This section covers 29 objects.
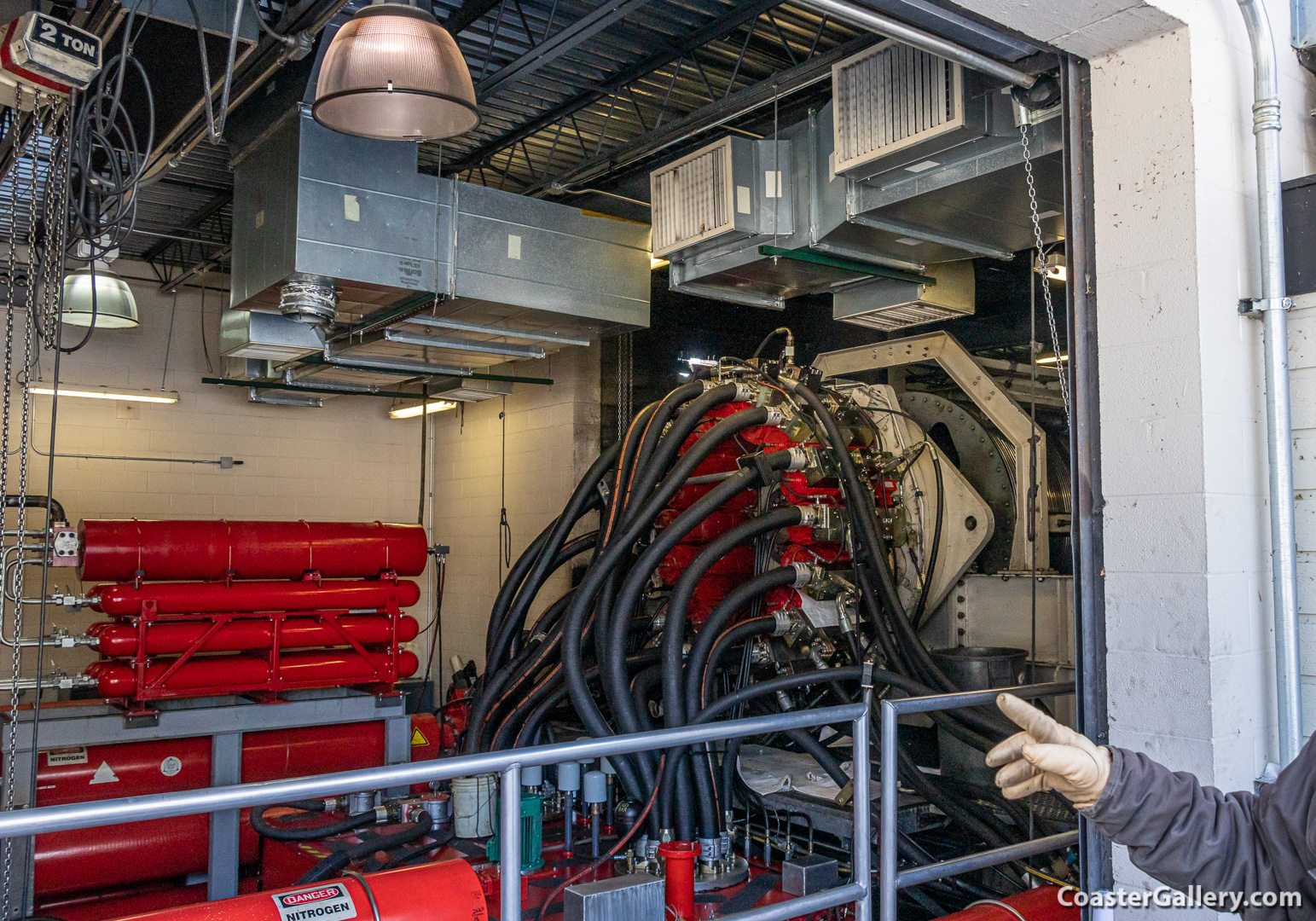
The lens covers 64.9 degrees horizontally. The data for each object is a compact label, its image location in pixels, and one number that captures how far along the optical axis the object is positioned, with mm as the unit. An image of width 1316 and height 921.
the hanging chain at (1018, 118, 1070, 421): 3303
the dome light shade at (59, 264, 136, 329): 6566
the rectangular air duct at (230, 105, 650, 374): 4945
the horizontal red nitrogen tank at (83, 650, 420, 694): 5191
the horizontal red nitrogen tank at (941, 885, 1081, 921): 3098
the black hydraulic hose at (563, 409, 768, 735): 4570
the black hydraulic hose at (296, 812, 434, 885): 4016
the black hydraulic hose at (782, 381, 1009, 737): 4516
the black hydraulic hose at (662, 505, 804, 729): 4281
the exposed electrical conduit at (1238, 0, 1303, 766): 2803
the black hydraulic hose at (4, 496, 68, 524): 7547
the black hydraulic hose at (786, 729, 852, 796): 4234
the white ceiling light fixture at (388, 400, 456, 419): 10141
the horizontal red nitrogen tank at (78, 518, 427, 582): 5348
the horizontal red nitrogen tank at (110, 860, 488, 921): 2648
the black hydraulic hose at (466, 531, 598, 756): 5434
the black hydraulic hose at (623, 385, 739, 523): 5000
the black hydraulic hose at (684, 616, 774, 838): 4230
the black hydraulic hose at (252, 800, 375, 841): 4723
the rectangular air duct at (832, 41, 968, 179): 3684
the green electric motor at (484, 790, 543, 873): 4406
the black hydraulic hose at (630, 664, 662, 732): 4922
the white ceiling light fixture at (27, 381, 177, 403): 8556
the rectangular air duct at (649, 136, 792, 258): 4855
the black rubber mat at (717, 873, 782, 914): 3961
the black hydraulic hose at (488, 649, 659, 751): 5285
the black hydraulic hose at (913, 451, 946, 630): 5262
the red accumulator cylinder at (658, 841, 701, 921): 3652
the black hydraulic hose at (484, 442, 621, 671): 5797
